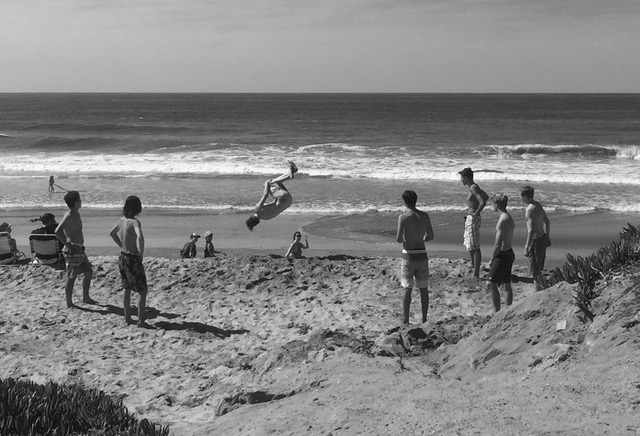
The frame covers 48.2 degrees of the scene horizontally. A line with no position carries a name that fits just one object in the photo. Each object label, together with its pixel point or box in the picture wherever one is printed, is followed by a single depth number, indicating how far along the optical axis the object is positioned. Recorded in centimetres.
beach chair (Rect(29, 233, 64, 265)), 1092
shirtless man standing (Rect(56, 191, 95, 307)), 888
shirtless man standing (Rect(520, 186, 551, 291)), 869
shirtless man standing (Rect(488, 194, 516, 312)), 812
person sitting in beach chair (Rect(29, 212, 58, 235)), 1080
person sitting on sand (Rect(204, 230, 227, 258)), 1226
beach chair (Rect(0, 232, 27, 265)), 1172
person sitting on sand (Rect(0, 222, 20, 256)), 1176
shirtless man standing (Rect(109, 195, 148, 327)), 817
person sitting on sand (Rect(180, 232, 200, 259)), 1234
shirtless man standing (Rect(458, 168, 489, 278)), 983
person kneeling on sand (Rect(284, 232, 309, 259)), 1188
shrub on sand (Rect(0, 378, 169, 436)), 473
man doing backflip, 953
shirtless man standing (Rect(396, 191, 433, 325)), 802
